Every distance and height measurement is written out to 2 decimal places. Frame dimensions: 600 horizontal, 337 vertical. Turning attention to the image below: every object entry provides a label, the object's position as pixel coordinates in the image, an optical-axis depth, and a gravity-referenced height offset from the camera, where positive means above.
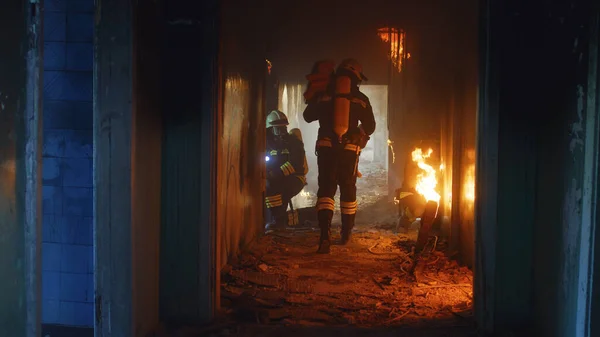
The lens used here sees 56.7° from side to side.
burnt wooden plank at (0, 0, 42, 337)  2.55 -0.07
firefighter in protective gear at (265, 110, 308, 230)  9.09 -0.16
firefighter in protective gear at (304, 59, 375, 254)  7.23 +0.28
